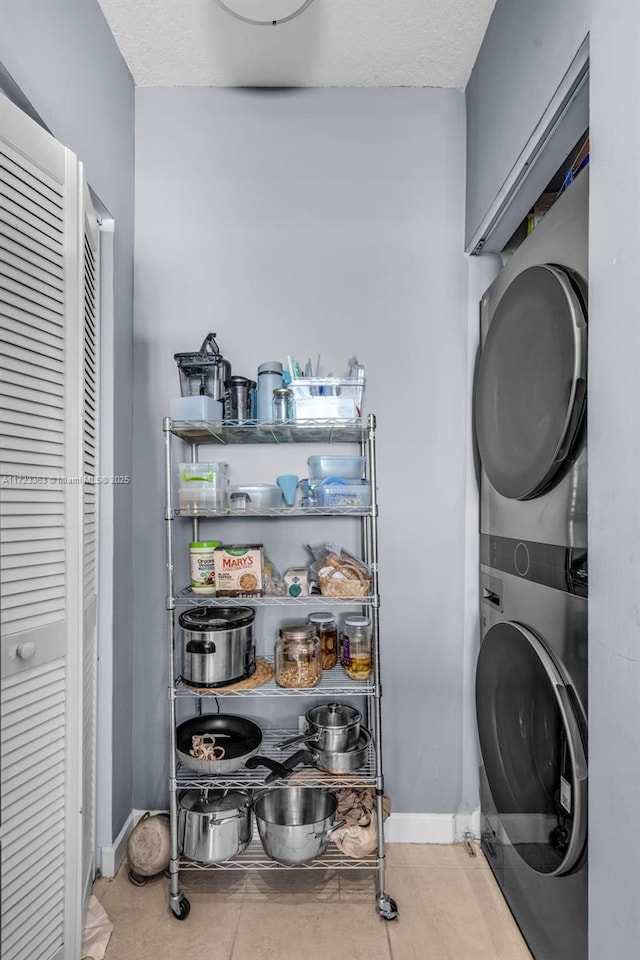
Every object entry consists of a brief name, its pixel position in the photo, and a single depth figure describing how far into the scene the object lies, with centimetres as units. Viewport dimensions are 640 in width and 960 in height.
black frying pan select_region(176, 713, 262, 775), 162
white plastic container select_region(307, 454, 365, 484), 182
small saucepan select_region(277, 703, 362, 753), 173
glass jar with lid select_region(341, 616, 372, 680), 173
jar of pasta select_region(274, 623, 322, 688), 166
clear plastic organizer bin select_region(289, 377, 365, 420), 172
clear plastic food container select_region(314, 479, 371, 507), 168
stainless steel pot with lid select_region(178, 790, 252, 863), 159
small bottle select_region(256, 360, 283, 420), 177
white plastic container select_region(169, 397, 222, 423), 168
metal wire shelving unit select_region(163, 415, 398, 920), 161
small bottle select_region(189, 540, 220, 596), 169
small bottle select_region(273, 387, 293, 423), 173
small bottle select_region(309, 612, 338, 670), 182
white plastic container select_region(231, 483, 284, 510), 178
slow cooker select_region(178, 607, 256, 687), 162
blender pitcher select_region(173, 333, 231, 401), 172
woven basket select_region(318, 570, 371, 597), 166
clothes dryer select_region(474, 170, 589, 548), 111
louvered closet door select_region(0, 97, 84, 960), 113
